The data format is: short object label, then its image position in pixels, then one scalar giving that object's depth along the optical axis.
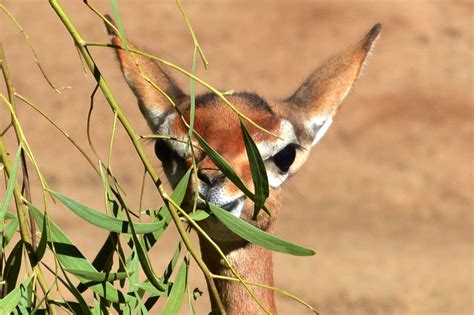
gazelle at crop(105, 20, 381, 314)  9.41
